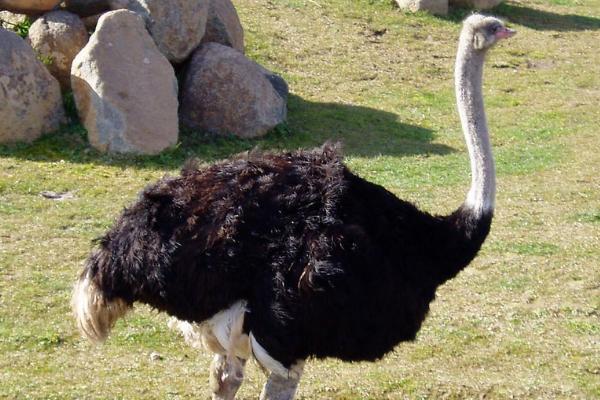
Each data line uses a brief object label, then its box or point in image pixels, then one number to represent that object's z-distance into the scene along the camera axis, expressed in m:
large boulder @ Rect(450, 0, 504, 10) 16.12
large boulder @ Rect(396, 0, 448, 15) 15.67
